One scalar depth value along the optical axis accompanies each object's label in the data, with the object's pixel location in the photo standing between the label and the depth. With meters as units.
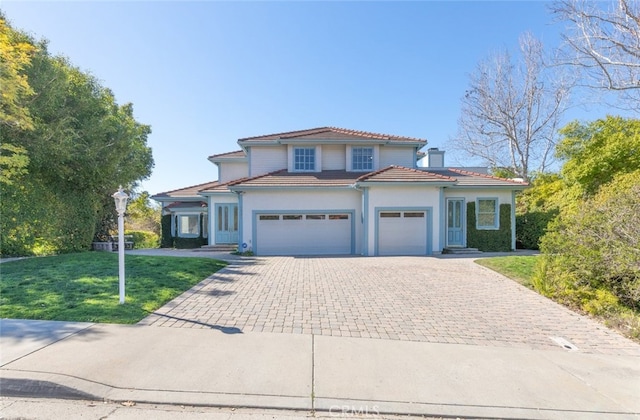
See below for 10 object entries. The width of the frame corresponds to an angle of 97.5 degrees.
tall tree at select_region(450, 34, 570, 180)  23.47
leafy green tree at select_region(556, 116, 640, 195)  14.04
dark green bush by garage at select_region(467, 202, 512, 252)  14.95
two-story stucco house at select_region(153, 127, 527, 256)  13.38
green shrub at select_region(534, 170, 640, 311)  5.43
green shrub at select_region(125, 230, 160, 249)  22.30
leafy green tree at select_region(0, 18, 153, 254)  10.51
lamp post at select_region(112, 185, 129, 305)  5.44
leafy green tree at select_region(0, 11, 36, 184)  6.85
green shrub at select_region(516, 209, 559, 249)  15.69
